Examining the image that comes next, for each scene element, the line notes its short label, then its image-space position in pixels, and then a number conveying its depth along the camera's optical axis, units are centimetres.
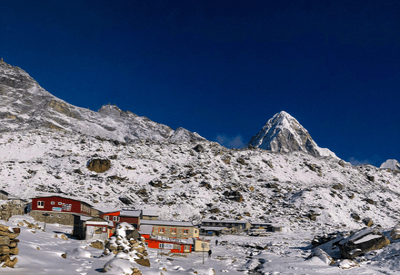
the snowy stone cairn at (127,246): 2016
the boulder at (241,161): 11455
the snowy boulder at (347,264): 2833
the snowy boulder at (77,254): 1827
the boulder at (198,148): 11902
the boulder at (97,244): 2766
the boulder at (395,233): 3441
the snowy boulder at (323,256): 3061
